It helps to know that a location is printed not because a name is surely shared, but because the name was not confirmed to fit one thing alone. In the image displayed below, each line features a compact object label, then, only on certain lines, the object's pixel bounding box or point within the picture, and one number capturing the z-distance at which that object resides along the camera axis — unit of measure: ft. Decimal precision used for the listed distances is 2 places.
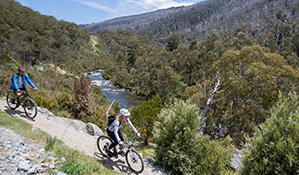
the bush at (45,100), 40.22
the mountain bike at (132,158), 19.10
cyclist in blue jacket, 24.45
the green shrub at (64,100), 45.52
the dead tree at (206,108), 47.06
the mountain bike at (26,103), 25.72
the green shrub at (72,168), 13.50
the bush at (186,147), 21.65
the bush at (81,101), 44.39
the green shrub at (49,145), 16.30
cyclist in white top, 18.40
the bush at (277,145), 17.24
